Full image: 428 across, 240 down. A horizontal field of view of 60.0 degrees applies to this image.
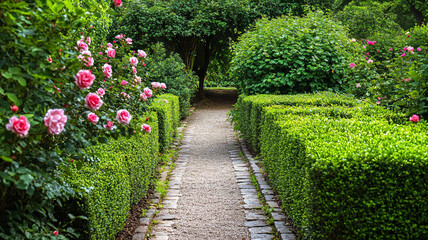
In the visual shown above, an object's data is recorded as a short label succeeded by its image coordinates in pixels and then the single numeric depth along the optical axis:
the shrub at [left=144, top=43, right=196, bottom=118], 12.88
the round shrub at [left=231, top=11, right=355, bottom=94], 8.61
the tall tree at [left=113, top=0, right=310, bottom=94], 15.69
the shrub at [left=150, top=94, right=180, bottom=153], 7.35
